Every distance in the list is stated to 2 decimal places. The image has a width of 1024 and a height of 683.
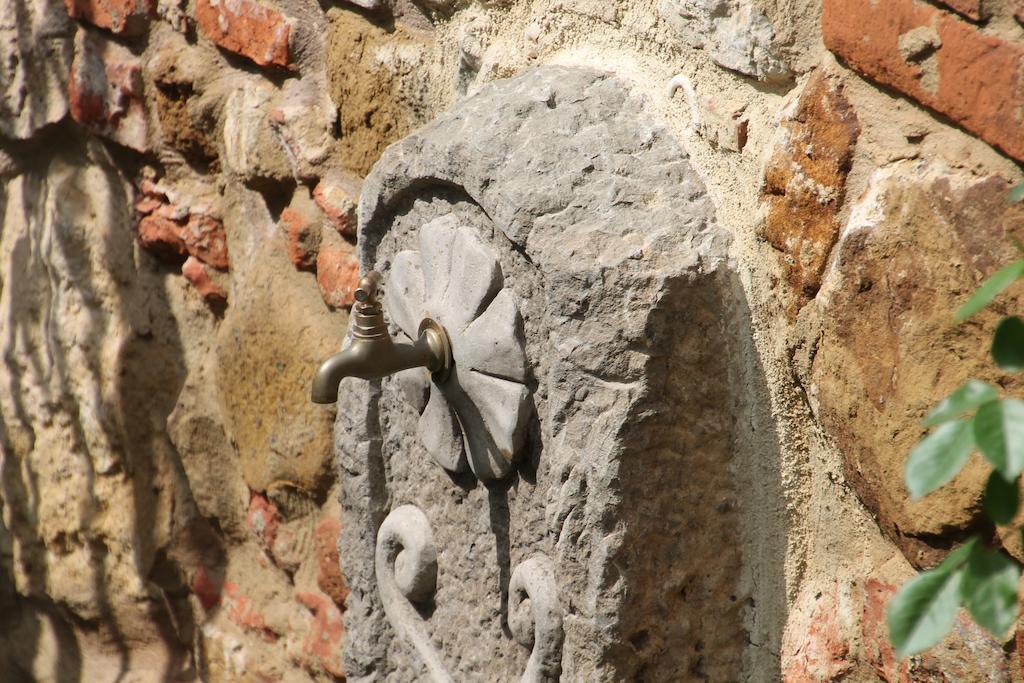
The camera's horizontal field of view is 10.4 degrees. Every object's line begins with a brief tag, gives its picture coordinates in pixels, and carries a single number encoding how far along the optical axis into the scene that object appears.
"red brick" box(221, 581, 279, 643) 4.81
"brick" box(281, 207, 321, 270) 4.61
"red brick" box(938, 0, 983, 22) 3.93
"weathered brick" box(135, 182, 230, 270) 4.78
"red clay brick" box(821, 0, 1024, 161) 3.92
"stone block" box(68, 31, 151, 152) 4.81
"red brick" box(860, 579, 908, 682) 4.06
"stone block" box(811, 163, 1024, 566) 3.96
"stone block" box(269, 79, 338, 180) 4.57
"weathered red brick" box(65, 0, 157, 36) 4.77
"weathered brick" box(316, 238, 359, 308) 4.54
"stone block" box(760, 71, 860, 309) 4.04
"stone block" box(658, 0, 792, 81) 4.08
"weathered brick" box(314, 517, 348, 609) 4.63
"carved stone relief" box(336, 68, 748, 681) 4.08
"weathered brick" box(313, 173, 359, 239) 4.54
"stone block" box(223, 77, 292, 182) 4.63
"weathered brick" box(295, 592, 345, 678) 4.67
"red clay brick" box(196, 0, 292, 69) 4.58
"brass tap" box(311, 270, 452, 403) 4.17
